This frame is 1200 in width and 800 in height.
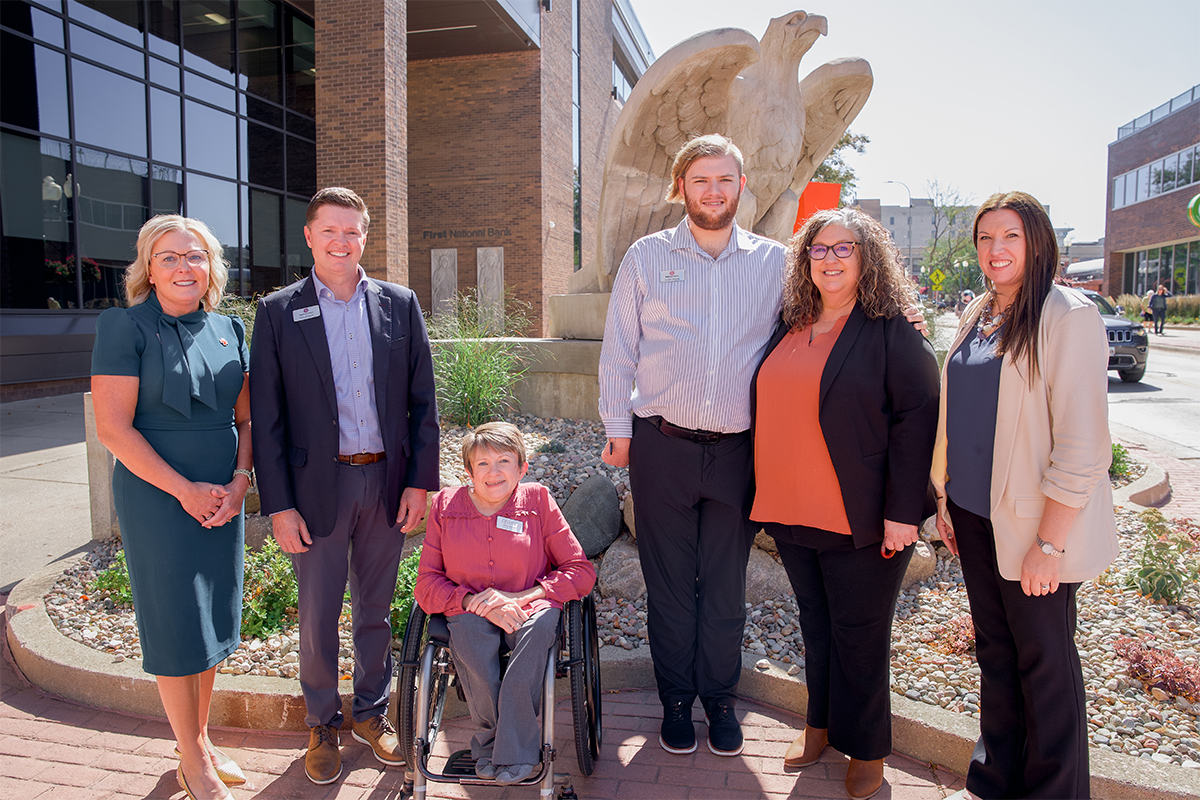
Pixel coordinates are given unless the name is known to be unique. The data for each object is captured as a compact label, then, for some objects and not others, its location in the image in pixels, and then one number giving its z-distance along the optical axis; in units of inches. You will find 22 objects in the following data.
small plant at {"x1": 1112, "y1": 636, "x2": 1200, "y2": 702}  107.4
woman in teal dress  88.6
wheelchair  85.1
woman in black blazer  86.4
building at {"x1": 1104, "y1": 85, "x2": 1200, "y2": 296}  1222.3
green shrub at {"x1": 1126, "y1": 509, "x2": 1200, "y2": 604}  136.5
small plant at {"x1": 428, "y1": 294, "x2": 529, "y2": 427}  233.8
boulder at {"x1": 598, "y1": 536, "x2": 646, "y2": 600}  146.8
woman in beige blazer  72.7
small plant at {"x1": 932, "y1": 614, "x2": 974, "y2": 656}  123.0
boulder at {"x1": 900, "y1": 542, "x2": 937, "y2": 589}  150.6
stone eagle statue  202.2
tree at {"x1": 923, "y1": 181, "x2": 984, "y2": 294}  1152.7
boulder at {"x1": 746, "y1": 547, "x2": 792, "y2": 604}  146.3
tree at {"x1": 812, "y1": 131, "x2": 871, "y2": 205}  878.4
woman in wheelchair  86.5
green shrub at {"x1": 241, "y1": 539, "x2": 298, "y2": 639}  135.3
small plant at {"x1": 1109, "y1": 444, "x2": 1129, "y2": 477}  233.9
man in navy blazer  96.0
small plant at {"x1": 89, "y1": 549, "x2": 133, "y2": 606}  145.3
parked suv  499.2
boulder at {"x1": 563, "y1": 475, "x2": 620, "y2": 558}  157.4
